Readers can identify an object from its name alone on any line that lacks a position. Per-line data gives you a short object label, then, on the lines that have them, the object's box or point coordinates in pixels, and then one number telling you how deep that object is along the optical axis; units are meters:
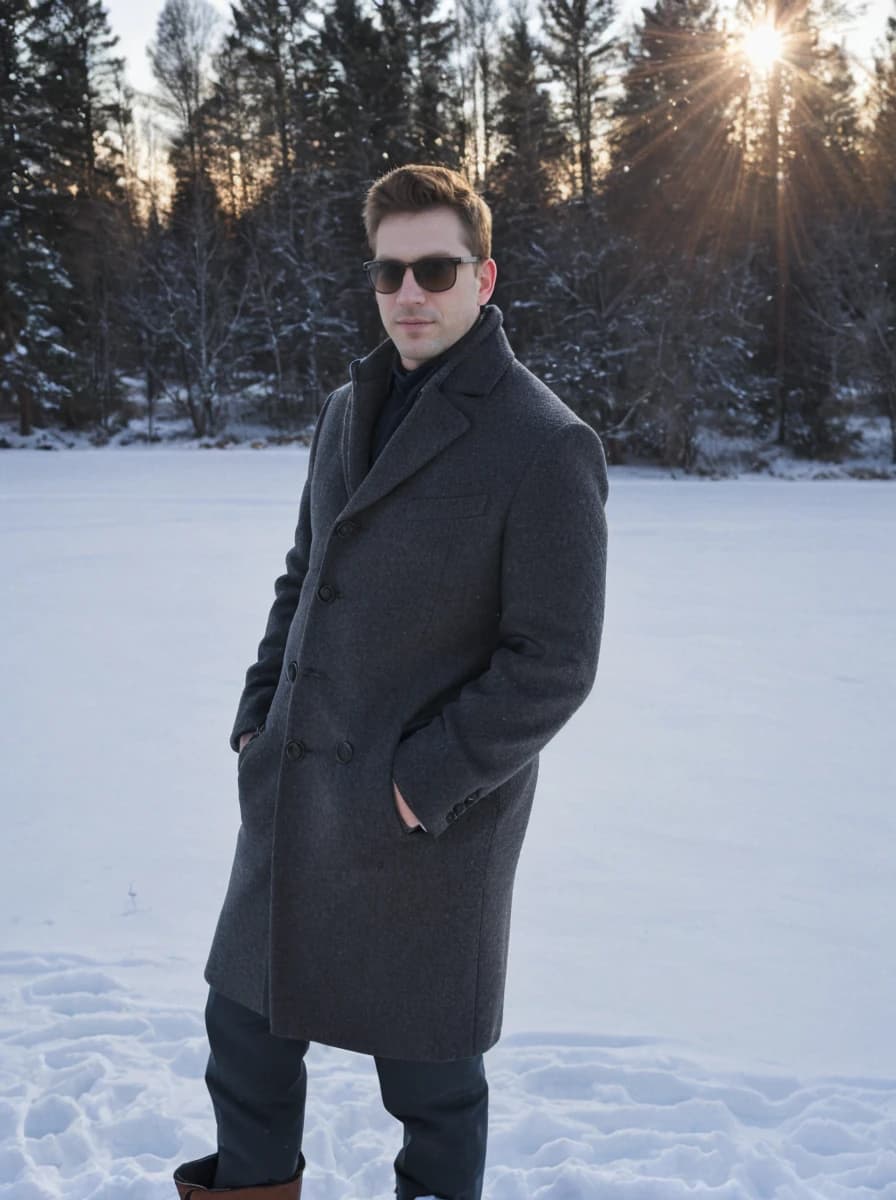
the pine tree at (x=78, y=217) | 25.19
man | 1.49
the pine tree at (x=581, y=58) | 23.91
